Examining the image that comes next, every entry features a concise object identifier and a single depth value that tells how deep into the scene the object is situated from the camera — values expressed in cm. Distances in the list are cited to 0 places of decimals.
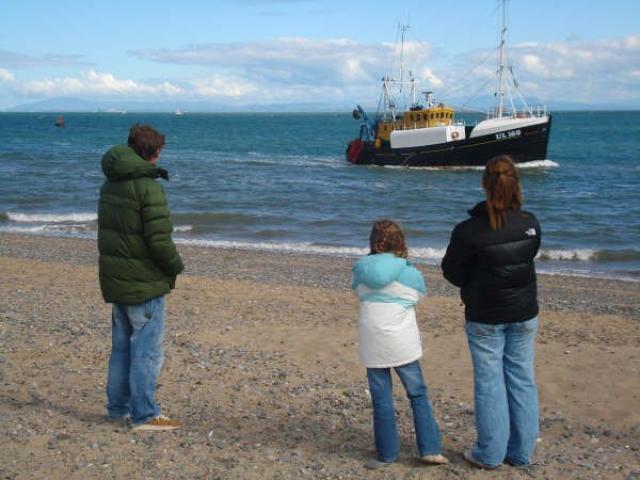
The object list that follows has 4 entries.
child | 411
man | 437
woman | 400
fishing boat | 4031
